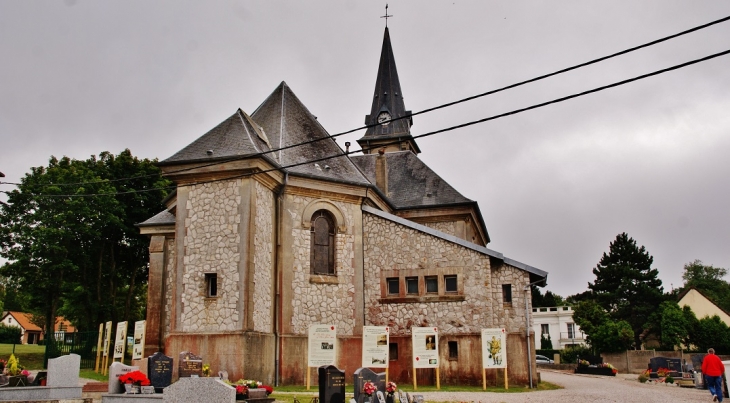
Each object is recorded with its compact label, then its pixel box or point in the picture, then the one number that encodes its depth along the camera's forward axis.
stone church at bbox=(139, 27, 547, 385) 20.97
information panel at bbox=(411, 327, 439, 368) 22.20
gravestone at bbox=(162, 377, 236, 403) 12.16
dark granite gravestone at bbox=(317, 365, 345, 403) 14.89
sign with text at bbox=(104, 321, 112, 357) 25.46
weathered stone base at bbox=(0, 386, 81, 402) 15.59
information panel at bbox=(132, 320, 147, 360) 23.50
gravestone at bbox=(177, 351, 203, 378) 17.23
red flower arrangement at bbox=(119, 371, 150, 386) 15.41
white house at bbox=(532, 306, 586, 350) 75.62
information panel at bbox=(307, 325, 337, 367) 21.20
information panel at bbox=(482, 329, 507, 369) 22.31
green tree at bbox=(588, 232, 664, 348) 65.94
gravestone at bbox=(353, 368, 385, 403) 14.77
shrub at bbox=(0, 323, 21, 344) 61.82
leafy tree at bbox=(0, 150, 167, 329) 37.59
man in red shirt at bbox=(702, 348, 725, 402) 19.14
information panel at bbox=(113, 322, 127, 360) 24.36
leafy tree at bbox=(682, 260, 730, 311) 93.31
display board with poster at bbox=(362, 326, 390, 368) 21.77
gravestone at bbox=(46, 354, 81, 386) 15.89
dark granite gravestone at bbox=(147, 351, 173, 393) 16.66
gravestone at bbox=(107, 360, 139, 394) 15.47
